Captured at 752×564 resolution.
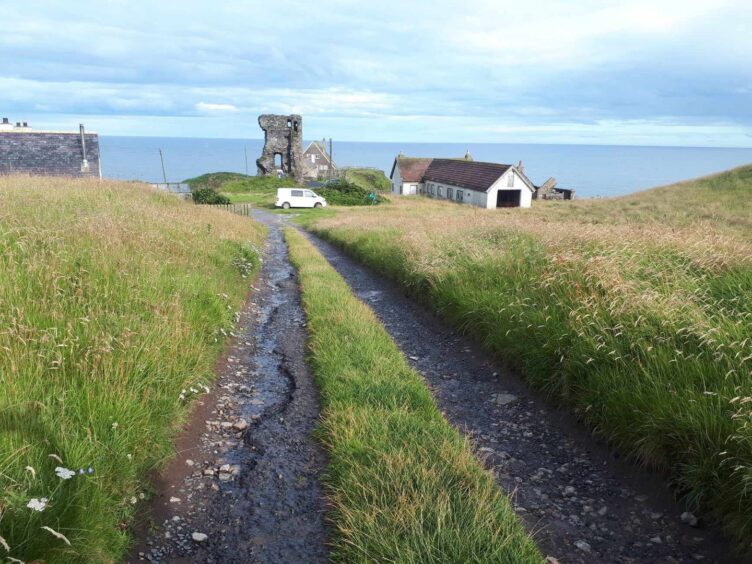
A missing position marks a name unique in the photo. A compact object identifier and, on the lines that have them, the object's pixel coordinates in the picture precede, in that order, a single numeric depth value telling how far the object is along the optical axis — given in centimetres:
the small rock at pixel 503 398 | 628
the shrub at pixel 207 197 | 4091
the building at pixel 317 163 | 9681
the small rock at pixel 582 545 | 382
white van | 4791
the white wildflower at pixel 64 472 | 320
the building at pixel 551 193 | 7619
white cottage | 5803
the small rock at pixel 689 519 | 389
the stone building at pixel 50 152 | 3659
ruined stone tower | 6475
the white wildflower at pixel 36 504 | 287
